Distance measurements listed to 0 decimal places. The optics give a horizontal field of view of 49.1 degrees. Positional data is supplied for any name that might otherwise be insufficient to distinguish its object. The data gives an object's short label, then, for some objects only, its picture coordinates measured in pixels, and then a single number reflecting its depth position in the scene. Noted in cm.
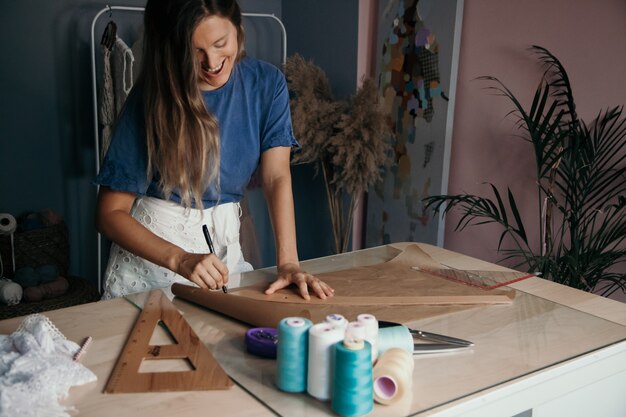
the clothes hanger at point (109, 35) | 340
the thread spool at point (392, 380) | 109
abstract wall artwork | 313
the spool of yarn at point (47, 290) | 327
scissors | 129
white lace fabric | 103
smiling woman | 169
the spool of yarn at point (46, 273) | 335
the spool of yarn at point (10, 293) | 315
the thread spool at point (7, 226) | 331
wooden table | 109
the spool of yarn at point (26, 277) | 329
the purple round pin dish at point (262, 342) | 126
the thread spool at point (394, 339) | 119
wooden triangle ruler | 114
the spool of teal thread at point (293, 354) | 110
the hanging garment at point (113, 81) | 330
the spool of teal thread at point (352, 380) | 102
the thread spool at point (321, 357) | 106
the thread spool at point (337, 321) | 109
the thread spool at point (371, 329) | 113
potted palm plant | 249
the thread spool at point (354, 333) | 106
